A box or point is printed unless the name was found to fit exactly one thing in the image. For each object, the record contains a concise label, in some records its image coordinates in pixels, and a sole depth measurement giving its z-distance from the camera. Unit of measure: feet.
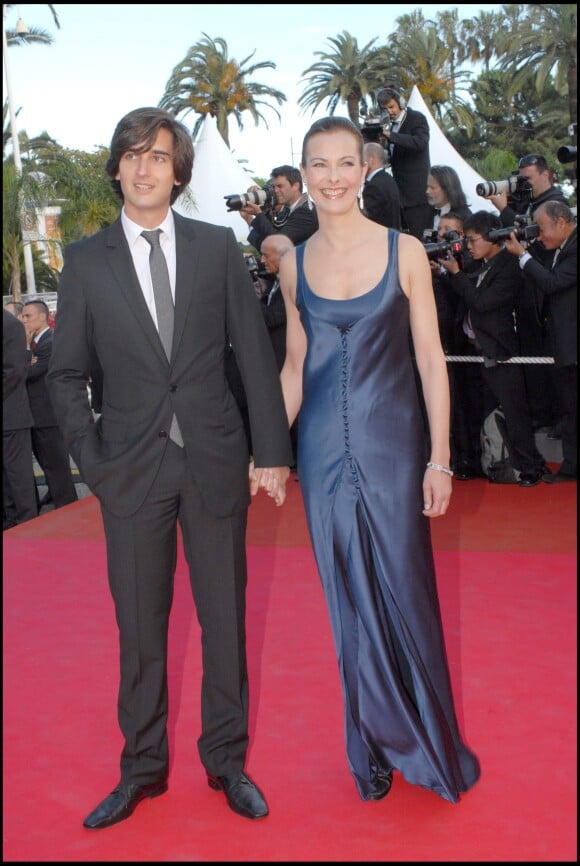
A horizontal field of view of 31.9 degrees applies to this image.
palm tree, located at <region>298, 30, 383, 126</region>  97.55
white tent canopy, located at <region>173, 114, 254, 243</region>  69.46
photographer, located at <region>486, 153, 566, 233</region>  21.95
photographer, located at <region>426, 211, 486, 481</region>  22.43
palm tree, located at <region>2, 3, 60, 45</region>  84.50
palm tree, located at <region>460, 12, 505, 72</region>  129.80
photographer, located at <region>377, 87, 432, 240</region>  22.76
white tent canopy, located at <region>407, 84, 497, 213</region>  56.85
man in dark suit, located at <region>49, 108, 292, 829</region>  8.23
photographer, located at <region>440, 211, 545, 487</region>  20.88
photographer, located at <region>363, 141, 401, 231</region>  21.99
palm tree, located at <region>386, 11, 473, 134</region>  111.24
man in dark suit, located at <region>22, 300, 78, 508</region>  23.59
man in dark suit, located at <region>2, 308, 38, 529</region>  22.15
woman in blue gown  8.55
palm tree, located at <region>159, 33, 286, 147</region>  99.45
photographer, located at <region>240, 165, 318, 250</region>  21.61
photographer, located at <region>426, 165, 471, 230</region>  22.77
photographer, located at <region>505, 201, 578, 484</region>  19.70
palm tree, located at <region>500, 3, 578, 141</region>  88.07
